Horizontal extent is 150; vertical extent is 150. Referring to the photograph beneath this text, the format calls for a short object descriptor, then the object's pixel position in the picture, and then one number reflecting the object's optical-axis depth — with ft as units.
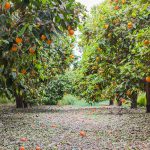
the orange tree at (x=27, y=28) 12.34
